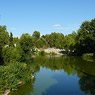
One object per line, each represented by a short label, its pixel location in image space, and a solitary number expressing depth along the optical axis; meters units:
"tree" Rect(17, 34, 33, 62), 27.09
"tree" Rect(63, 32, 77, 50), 64.96
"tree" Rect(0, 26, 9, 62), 26.67
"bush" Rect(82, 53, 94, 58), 50.09
